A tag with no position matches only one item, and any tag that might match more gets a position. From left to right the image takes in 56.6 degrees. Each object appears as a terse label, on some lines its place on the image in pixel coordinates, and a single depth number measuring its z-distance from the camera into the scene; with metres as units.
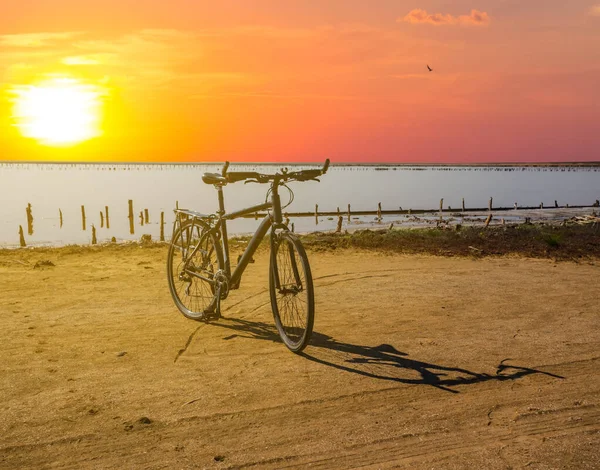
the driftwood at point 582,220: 28.02
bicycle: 5.11
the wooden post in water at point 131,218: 37.80
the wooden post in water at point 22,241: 26.80
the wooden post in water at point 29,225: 37.36
